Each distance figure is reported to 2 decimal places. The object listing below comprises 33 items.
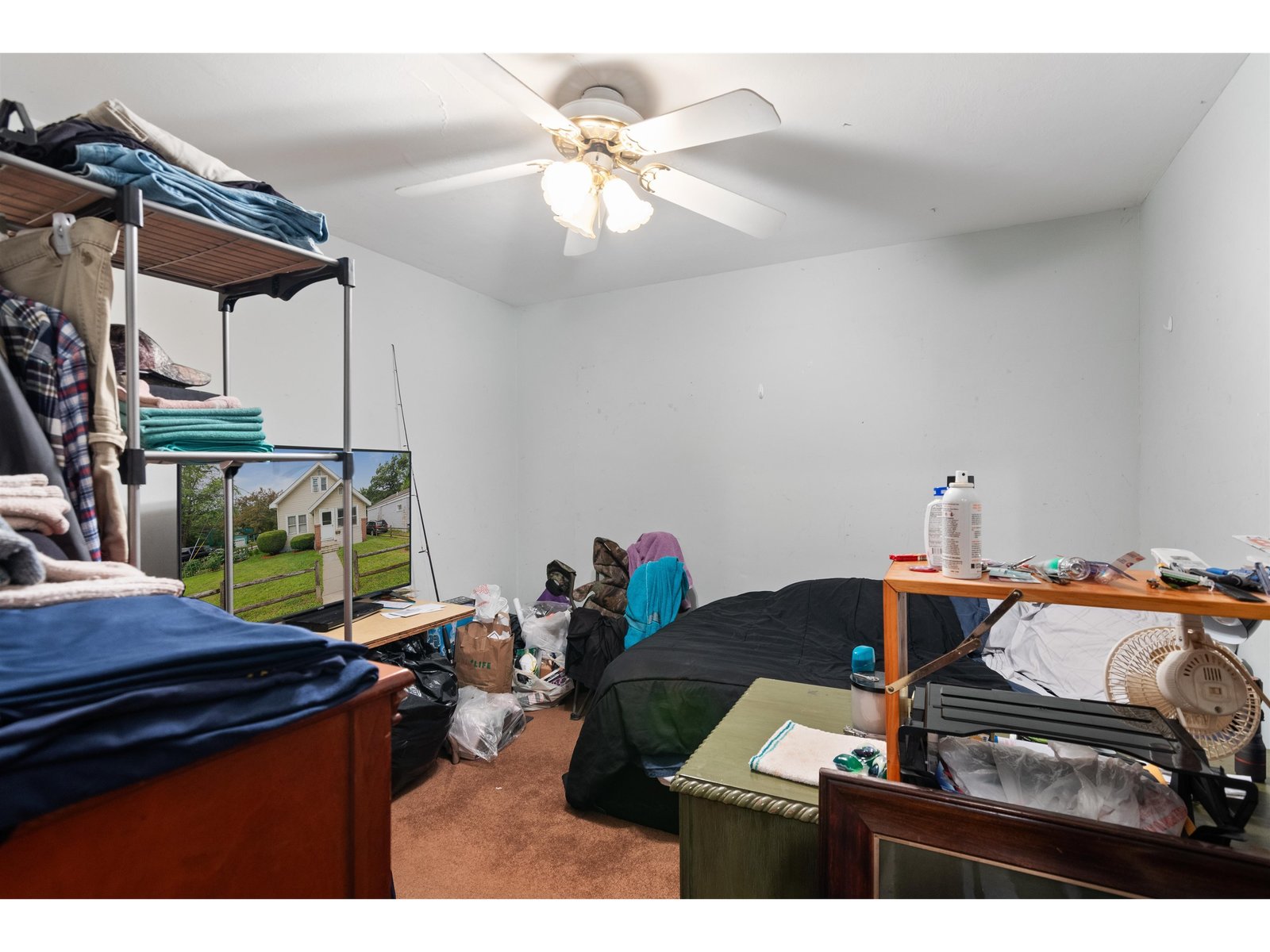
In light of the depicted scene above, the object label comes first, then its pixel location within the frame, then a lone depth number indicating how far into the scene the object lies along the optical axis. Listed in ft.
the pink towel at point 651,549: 12.01
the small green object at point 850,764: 3.56
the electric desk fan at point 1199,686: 2.95
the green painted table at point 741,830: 3.48
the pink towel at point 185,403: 3.95
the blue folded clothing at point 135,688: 1.54
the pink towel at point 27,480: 2.56
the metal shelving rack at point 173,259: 3.50
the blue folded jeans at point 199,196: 3.42
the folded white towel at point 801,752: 3.74
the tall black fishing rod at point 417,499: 11.08
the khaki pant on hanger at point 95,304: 3.30
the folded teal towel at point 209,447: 3.94
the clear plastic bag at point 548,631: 11.39
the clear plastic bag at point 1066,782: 2.67
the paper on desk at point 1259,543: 2.70
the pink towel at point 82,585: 2.20
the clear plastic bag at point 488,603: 10.37
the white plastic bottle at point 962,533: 3.18
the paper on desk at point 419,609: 8.91
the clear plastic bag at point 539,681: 10.78
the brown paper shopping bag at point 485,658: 10.01
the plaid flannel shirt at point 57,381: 3.04
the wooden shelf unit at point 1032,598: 2.65
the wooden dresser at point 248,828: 1.57
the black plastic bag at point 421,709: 7.75
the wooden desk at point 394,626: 7.63
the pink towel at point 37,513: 2.50
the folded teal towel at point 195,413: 3.85
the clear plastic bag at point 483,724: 8.88
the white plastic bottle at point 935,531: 3.32
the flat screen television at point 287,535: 7.34
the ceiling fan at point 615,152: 4.91
